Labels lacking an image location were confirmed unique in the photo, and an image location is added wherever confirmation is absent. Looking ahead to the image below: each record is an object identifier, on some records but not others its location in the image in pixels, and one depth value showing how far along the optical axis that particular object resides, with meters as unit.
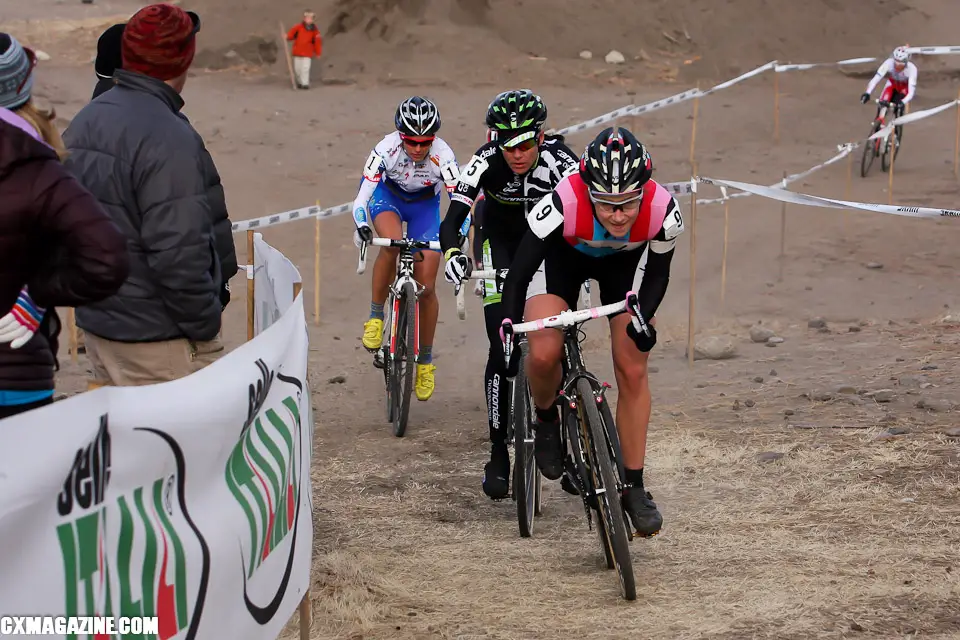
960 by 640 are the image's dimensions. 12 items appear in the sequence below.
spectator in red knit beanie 8.82
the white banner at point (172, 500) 5.62
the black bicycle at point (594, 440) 10.32
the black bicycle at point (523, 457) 12.00
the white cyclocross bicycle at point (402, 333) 16.42
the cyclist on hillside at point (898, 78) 38.22
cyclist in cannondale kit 13.23
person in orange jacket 47.81
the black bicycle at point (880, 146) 36.44
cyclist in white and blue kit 16.41
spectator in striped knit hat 7.02
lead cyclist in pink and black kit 10.50
